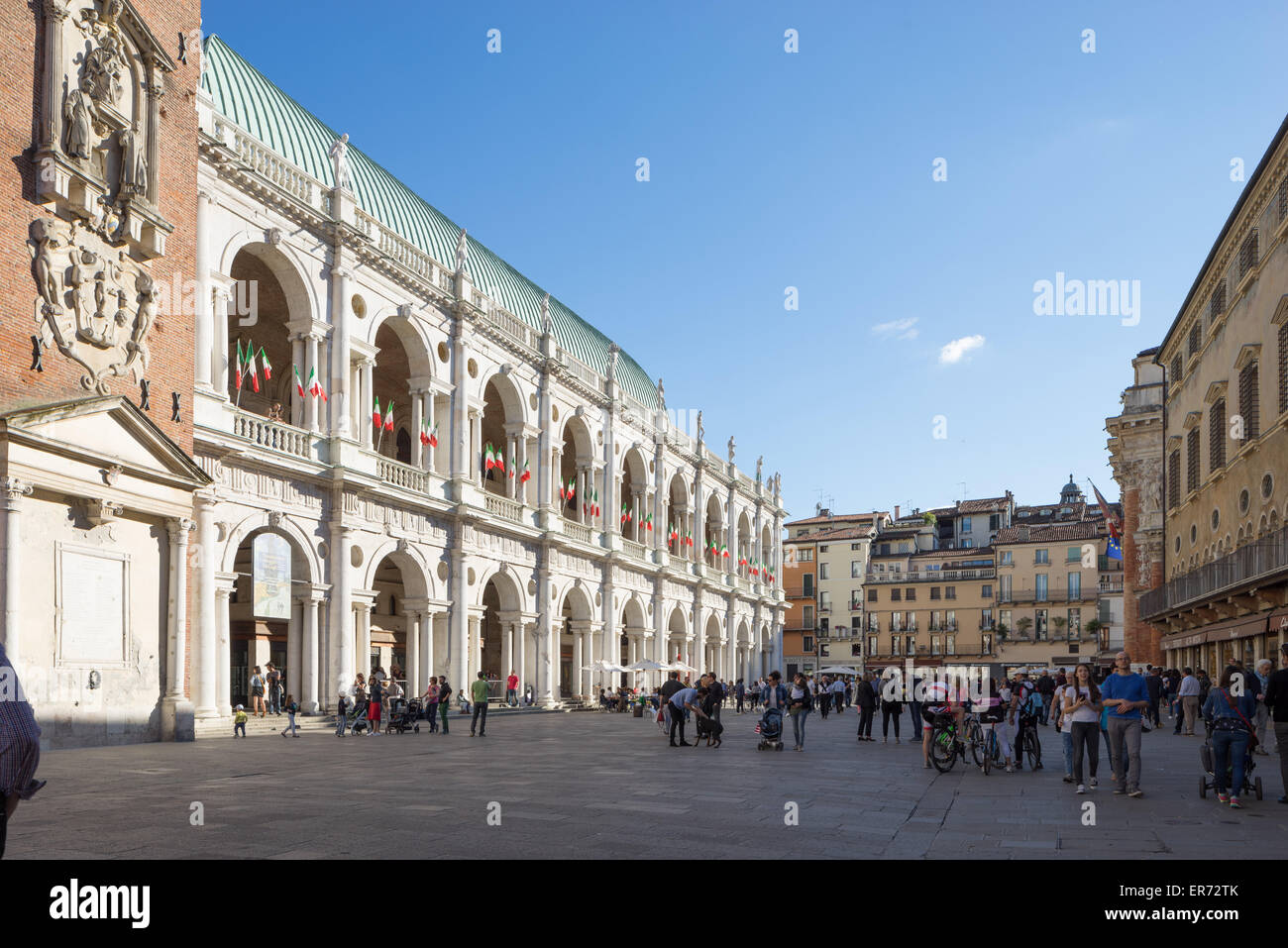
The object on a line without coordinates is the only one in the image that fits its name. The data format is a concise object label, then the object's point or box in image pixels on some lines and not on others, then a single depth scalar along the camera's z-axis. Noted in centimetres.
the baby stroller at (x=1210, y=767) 1261
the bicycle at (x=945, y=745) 1698
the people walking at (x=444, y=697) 2644
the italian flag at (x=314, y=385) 2910
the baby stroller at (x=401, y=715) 2723
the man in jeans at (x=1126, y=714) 1320
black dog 2373
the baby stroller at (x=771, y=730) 2223
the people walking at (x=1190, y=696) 2619
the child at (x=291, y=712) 2402
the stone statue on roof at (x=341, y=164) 3014
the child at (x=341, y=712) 2478
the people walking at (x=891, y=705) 2575
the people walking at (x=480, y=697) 2538
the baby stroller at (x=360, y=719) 2589
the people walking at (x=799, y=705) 2239
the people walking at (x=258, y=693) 2778
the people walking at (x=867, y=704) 2605
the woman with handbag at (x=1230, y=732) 1227
